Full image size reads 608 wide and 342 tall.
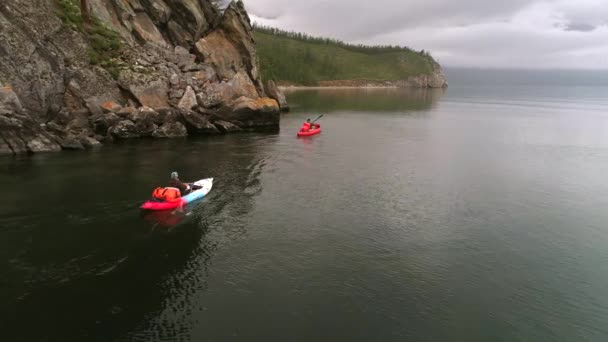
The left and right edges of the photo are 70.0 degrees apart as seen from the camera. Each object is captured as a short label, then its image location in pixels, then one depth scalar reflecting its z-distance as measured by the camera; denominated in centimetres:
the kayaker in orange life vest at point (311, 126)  7251
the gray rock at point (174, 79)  6689
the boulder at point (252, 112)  7156
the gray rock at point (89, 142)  5197
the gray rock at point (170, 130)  6162
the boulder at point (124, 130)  5756
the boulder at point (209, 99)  6912
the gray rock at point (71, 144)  5009
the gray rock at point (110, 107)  5872
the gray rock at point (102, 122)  5697
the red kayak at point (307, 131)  6988
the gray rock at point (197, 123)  6531
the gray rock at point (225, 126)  6875
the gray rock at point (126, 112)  5919
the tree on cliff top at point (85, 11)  6469
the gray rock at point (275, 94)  10681
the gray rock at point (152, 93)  6246
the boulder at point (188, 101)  6612
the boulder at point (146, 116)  5978
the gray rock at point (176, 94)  6594
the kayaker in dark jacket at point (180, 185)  3419
